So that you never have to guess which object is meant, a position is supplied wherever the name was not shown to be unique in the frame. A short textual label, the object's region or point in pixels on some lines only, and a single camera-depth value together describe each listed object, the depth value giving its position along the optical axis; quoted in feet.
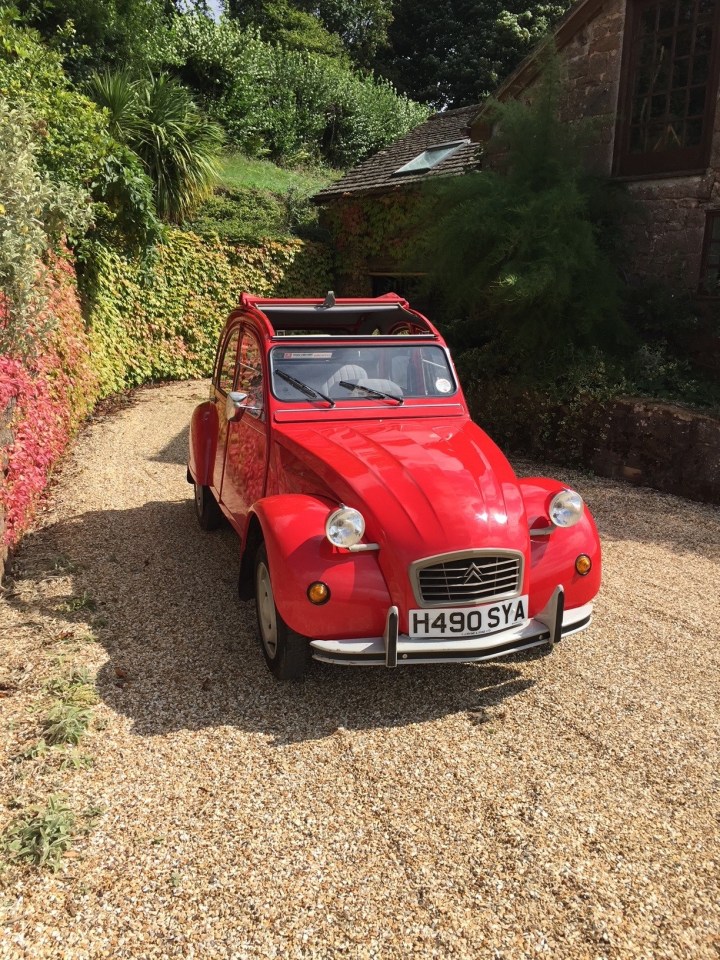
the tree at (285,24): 102.17
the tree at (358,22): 117.80
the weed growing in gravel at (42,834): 8.90
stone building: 33.04
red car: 11.61
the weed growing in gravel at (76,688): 12.24
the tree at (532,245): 28.94
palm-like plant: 41.42
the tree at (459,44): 106.01
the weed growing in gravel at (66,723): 11.19
